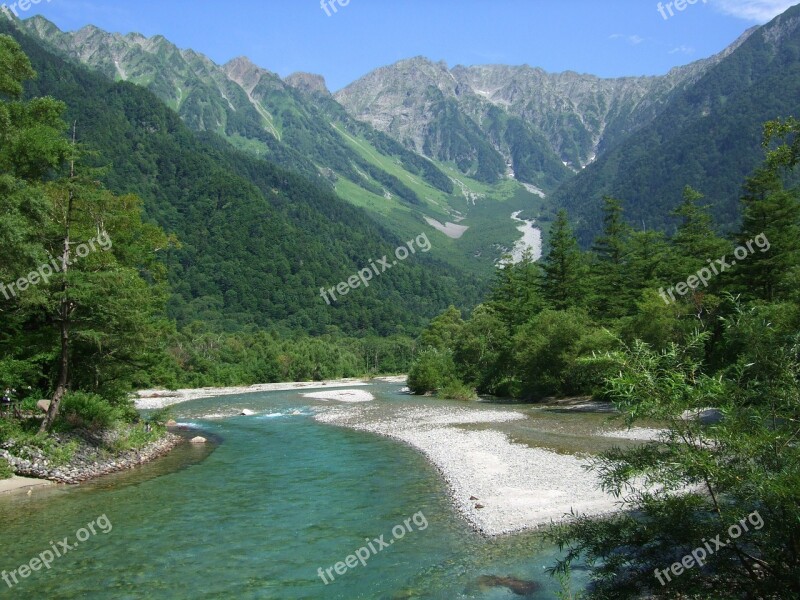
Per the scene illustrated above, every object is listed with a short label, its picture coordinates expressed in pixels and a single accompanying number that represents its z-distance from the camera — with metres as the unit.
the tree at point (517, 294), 66.31
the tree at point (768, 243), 36.75
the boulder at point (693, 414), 7.41
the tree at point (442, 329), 106.33
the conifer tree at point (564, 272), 62.53
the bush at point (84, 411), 23.77
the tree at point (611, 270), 55.91
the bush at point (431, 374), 68.56
